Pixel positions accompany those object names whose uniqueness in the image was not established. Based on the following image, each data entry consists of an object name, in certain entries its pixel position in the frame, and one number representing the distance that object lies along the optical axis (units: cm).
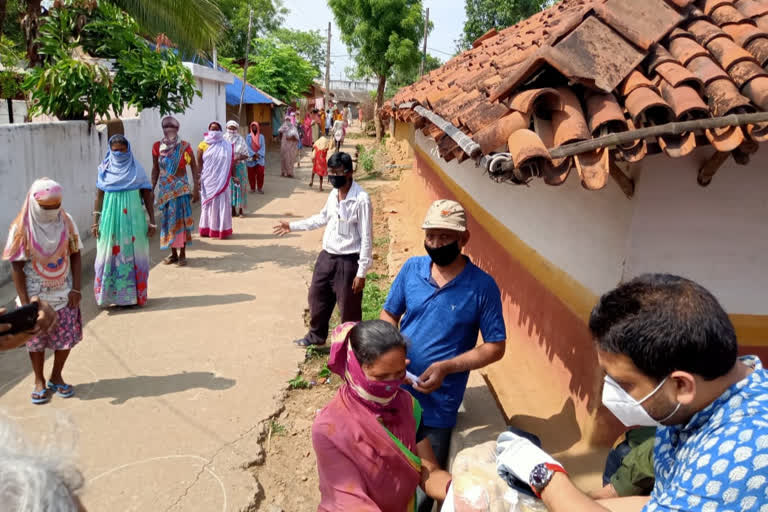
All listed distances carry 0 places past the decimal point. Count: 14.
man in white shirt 460
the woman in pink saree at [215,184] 941
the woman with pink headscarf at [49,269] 400
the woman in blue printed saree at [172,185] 744
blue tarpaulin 2184
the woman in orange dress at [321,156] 1415
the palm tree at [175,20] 834
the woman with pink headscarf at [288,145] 1684
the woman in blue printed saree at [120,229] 589
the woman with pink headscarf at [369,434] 223
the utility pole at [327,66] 2994
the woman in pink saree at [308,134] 2532
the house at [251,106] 2212
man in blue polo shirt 278
